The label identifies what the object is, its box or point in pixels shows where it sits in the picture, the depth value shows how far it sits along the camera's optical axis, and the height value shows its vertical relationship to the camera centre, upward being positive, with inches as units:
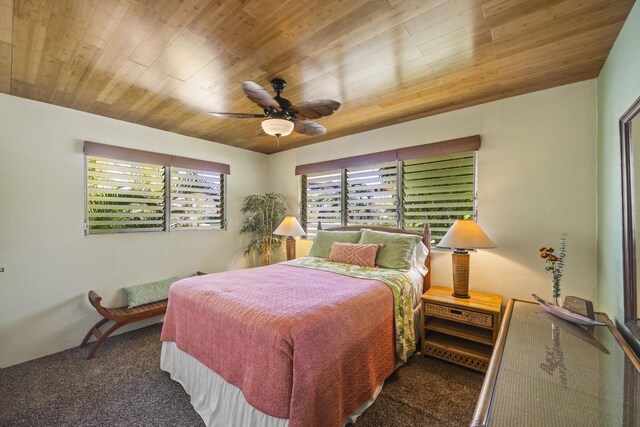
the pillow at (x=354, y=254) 113.3 -17.9
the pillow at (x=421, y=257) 114.5 -18.8
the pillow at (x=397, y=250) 109.0 -15.5
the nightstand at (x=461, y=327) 88.0 -41.2
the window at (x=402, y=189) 115.8 +12.5
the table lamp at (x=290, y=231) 155.7 -10.6
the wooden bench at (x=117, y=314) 104.7 -42.5
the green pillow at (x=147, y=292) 121.3 -37.7
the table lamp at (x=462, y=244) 95.9 -10.8
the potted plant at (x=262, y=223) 175.2 -6.9
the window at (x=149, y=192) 121.4 +10.8
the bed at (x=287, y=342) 54.2 -32.0
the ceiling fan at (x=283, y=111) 80.0 +32.8
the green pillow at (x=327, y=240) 132.6 -13.5
